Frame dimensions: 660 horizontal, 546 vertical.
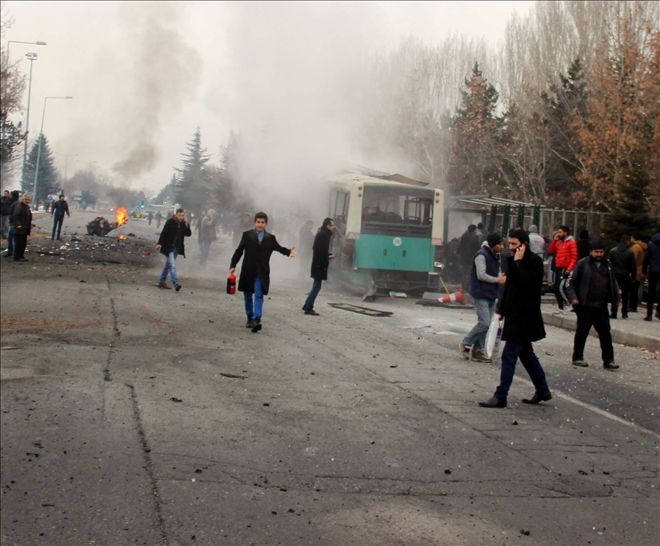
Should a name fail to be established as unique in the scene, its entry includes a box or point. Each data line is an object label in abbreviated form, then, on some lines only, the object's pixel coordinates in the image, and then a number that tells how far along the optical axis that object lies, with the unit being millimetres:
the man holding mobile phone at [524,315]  8234
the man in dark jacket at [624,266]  16516
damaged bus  20562
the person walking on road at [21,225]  20748
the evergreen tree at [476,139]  40531
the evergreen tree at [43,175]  73625
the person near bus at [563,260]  17422
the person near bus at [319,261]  14844
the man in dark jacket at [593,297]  10906
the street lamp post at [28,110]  44188
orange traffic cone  15041
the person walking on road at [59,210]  31234
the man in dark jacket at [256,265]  12125
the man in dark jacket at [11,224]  21345
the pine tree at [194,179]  73375
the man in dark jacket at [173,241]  16781
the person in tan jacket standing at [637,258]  17031
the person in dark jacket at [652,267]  15844
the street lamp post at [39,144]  56312
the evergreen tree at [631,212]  23438
